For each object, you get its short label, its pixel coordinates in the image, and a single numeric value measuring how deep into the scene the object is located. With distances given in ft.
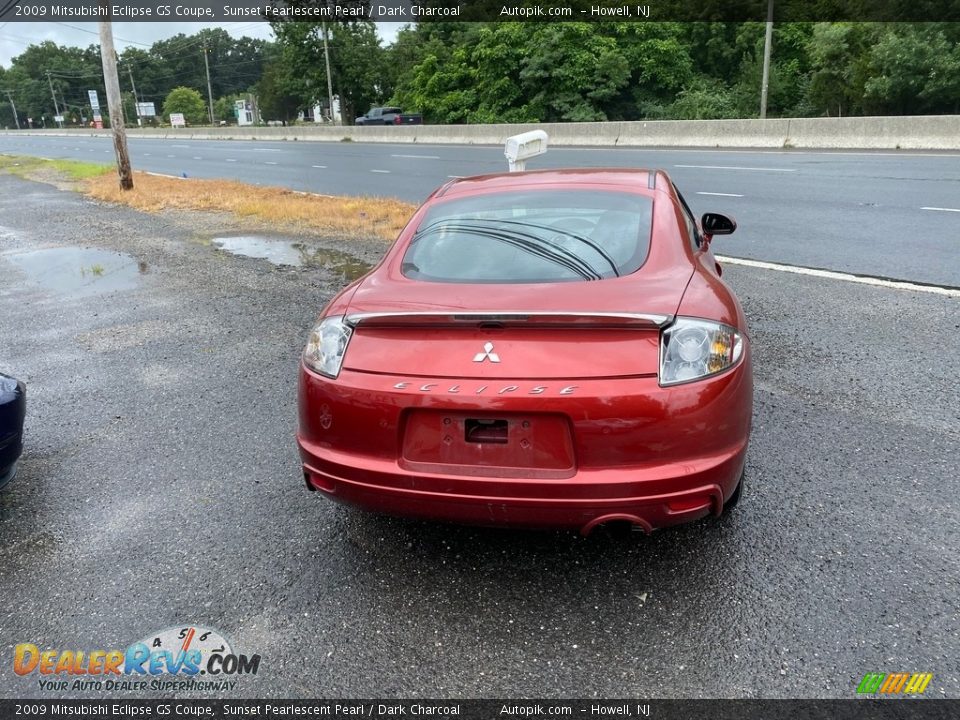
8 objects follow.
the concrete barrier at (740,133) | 65.62
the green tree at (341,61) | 216.33
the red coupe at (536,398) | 8.21
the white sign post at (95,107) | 211.41
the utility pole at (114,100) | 54.70
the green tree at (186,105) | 348.79
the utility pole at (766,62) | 102.20
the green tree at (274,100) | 287.52
